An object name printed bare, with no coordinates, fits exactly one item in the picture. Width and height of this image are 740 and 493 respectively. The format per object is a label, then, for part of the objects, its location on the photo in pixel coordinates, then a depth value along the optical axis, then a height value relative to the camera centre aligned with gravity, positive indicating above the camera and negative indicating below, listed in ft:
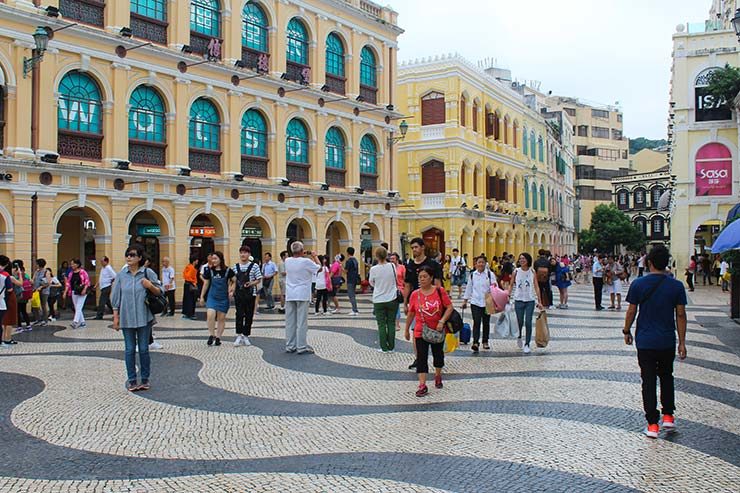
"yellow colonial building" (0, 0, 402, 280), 65.36 +15.62
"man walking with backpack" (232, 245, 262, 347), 43.65 -2.68
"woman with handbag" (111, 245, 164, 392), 29.50 -2.48
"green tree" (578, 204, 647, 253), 239.09 +8.54
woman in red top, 28.81 -2.49
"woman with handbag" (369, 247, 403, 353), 39.65 -2.60
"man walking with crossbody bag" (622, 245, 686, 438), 22.41 -2.44
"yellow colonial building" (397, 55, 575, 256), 130.21 +19.90
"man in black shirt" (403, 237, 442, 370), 30.66 -0.65
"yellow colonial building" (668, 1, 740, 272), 116.47 +20.30
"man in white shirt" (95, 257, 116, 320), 58.03 -2.02
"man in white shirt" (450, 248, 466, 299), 94.43 -2.30
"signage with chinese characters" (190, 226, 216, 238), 85.71 +2.94
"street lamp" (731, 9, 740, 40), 47.32 +16.41
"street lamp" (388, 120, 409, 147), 108.34 +19.16
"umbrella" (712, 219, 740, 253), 47.26 +1.15
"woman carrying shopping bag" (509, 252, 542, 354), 39.45 -2.07
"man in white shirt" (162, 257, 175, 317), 65.92 -2.19
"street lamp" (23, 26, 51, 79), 58.44 +18.32
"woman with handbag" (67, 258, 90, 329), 55.44 -2.69
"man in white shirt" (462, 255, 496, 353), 41.09 -2.36
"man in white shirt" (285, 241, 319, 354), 40.32 -2.72
